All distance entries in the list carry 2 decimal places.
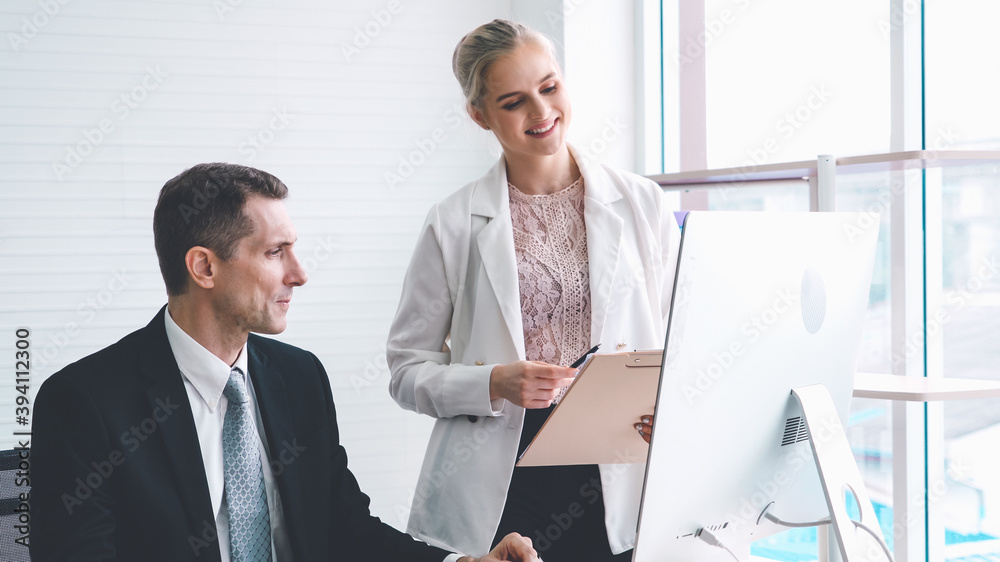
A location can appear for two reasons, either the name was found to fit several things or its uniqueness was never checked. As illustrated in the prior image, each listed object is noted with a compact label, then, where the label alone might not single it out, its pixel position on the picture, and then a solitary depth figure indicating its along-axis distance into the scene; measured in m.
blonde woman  1.62
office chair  1.60
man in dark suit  1.30
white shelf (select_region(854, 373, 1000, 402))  1.68
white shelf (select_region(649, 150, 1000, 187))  1.68
